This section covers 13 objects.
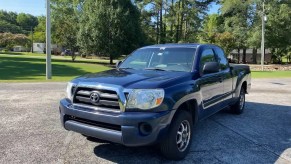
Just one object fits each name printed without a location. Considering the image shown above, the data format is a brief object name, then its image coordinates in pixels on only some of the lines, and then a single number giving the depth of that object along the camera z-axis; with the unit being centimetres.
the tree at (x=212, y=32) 3824
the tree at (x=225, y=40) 3668
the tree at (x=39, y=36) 7092
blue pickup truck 287
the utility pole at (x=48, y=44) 1160
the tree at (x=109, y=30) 2648
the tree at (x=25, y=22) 10253
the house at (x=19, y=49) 7047
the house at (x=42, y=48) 6164
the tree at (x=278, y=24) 3315
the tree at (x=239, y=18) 3697
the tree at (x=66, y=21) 3259
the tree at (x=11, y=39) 5905
